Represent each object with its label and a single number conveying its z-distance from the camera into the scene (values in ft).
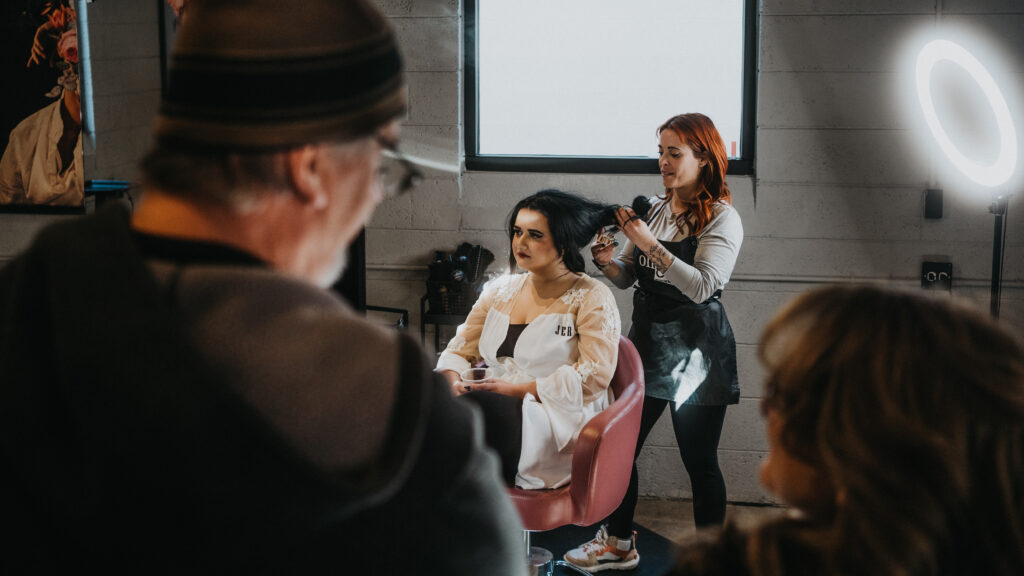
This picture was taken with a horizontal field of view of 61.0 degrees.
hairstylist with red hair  8.89
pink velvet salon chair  7.61
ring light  8.78
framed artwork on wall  12.13
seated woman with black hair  7.90
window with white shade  11.32
